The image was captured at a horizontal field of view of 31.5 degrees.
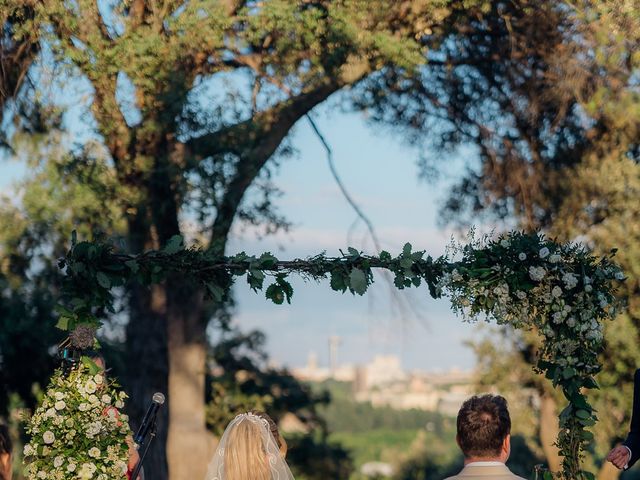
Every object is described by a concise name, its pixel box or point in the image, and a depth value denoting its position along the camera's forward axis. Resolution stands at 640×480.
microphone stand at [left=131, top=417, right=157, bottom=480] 7.46
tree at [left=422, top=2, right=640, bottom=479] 16.14
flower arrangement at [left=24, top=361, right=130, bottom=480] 7.07
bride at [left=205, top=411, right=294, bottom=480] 5.57
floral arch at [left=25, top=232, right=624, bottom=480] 7.21
